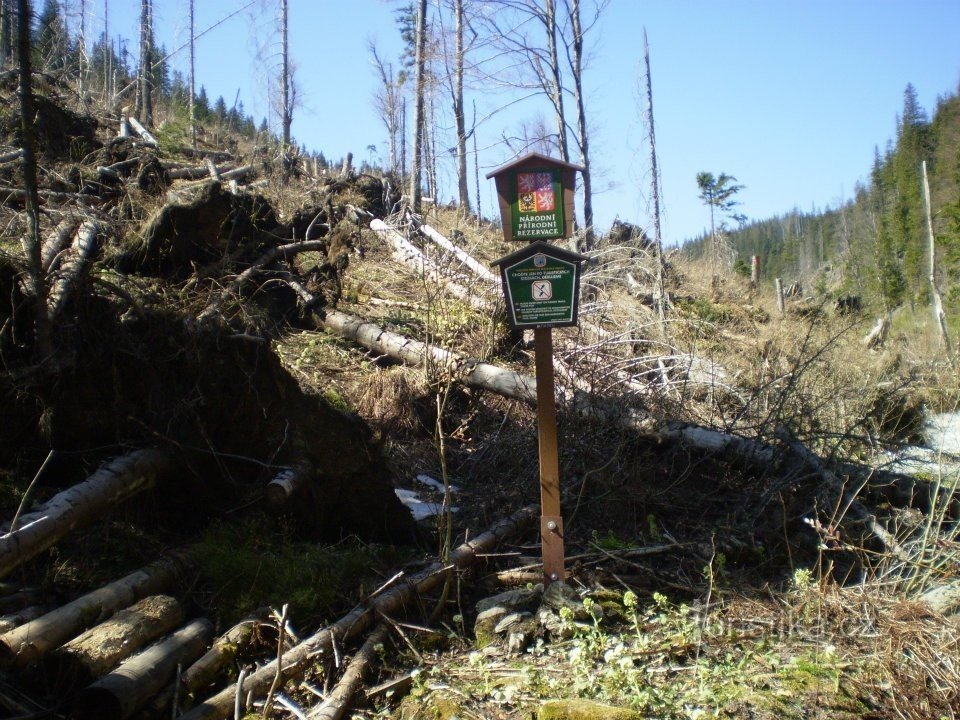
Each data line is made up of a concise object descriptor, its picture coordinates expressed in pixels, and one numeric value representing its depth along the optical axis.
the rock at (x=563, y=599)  4.96
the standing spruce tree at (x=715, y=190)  53.22
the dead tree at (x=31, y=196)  4.71
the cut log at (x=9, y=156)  7.28
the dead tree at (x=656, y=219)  12.67
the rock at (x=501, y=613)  4.83
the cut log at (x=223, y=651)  3.95
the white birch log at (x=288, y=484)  5.39
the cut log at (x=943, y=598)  4.49
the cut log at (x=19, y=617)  3.86
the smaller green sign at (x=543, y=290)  5.21
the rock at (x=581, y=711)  3.63
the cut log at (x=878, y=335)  15.96
